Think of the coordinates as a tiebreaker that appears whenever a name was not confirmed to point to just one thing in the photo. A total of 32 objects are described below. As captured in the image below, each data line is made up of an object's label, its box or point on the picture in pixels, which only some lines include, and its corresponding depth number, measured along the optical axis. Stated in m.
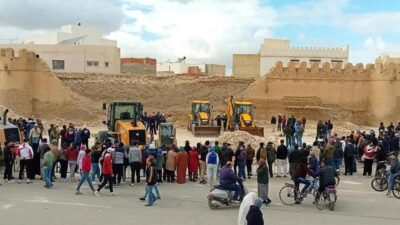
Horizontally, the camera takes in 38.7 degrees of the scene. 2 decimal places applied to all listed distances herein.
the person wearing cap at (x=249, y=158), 16.62
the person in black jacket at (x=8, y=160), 14.91
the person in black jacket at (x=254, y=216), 7.48
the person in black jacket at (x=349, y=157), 17.83
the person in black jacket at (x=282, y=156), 16.84
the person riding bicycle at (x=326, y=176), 12.33
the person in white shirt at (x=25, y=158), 14.96
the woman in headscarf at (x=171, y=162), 15.61
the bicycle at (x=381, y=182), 14.88
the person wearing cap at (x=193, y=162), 15.95
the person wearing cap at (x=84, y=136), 19.80
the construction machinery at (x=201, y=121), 30.80
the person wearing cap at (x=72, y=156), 15.34
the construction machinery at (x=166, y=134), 21.33
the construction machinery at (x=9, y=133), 17.83
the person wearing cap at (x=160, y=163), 15.63
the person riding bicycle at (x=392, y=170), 13.71
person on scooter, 12.26
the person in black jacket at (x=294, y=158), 14.88
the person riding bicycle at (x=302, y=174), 12.82
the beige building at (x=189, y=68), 76.38
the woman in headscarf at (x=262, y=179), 12.51
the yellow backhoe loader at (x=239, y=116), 30.38
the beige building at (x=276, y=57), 58.50
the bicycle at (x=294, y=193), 12.95
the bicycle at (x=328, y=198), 12.34
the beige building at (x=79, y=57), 52.84
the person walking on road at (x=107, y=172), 13.45
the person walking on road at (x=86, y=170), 13.55
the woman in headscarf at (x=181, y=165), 15.60
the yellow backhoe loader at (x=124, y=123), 19.50
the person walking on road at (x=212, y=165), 14.60
